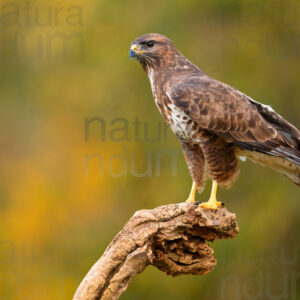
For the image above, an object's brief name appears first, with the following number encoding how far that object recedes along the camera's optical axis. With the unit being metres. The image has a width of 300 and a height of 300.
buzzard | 12.56
